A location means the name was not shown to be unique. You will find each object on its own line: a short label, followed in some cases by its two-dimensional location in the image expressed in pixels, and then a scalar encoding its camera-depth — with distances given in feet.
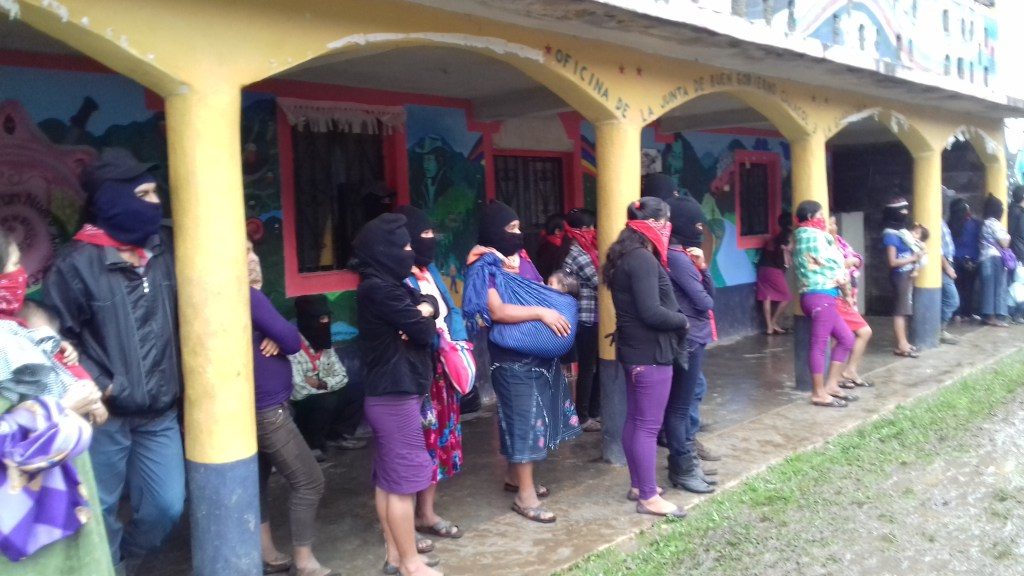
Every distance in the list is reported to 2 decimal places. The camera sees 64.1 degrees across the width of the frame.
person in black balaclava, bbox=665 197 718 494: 15.05
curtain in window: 19.47
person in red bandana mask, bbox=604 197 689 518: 13.70
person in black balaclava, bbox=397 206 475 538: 13.00
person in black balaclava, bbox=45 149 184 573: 9.81
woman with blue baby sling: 13.85
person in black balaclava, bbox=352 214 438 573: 11.59
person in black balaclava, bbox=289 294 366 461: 17.24
